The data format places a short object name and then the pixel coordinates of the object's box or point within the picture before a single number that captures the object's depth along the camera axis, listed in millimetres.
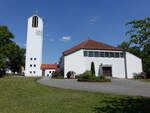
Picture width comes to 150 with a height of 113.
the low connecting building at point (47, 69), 46519
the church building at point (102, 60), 25609
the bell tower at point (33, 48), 39469
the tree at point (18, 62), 45206
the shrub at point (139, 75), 25495
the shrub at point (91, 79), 16597
